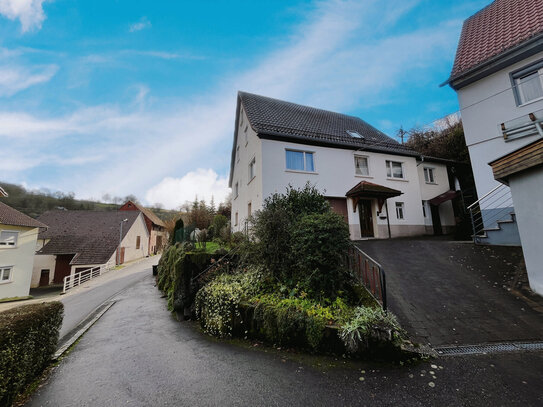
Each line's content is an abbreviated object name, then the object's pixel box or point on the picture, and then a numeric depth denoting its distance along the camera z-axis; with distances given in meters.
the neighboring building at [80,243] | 23.95
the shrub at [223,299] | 5.25
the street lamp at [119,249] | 26.13
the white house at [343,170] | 12.23
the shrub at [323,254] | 4.83
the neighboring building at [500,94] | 8.30
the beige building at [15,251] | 18.69
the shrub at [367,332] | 3.60
